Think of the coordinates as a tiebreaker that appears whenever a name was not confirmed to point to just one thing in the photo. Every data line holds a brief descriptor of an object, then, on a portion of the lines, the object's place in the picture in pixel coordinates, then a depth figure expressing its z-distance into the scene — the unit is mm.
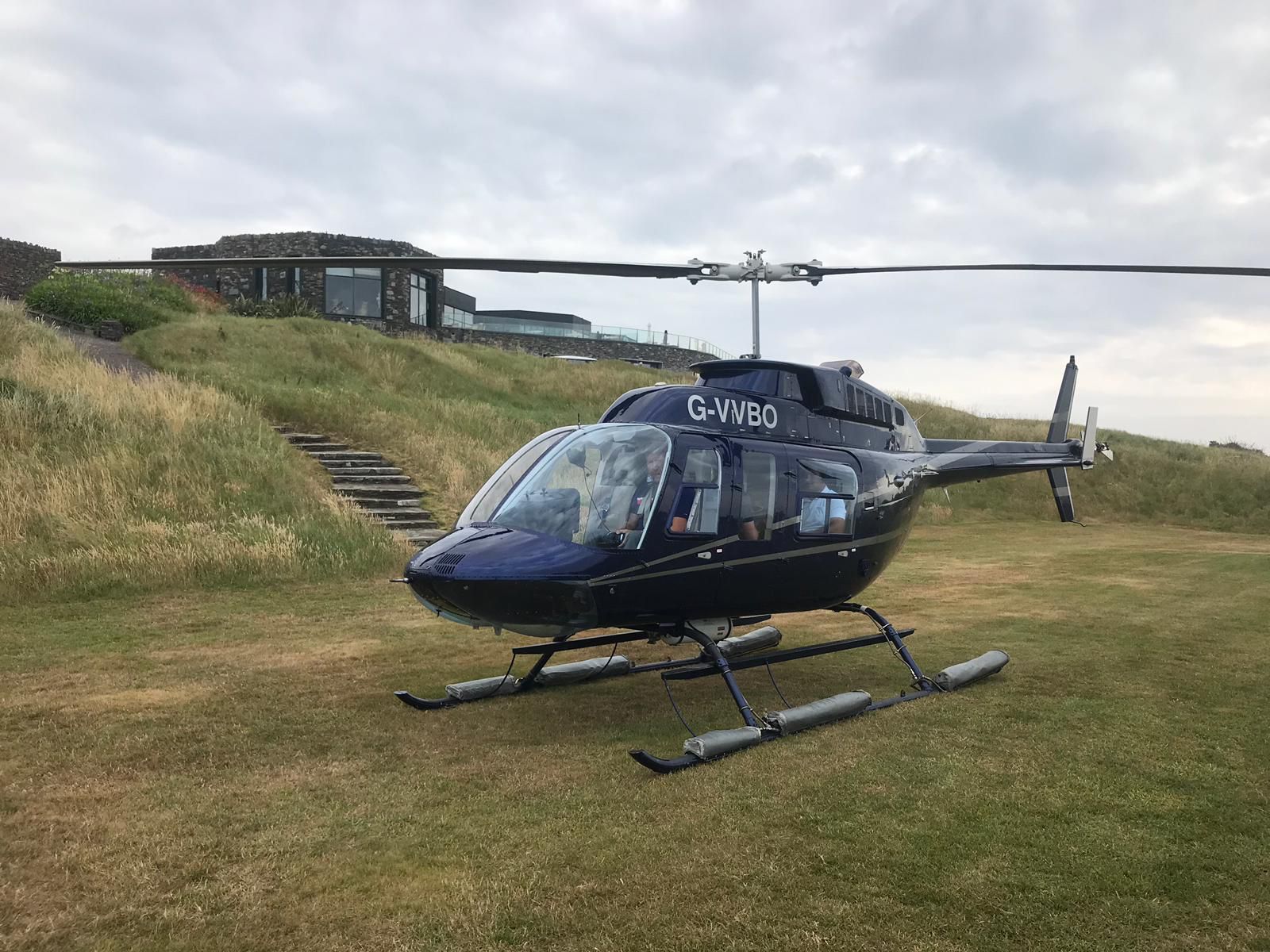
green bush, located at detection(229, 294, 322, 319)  35156
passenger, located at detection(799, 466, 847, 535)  7793
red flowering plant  34469
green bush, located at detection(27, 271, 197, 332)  27750
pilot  6586
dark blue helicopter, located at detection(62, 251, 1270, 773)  6375
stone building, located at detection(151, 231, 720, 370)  38781
